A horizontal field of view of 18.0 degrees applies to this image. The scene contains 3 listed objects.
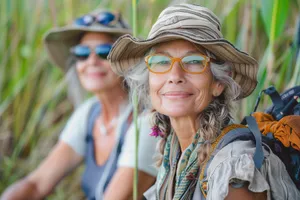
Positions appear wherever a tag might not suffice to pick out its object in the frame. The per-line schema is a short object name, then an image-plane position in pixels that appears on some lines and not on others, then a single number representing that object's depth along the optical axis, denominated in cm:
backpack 193
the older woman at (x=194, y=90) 194
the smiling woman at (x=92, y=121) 291
